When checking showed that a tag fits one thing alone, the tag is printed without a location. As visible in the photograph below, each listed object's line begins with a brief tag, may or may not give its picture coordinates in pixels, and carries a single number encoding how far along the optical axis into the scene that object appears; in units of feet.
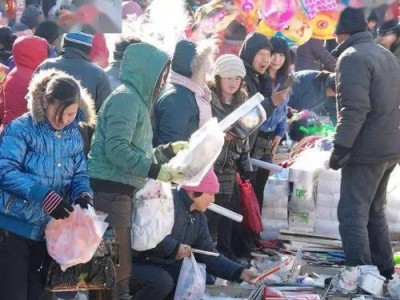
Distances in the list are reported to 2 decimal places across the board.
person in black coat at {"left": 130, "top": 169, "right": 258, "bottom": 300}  34.60
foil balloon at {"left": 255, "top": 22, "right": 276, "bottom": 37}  68.80
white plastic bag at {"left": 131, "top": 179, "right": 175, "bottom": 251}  33.76
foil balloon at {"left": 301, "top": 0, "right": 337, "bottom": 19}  68.64
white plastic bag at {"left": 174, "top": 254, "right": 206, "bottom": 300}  34.99
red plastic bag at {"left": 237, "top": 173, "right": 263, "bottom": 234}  46.50
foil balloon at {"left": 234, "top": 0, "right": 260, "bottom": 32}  69.31
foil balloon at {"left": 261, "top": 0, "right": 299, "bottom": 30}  68.38
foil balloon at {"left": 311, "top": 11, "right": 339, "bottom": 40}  70.23
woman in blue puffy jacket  28.76
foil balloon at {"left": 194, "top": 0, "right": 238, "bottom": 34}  64.85
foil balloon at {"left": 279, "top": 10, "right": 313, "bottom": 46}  69.46
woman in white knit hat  42.73
